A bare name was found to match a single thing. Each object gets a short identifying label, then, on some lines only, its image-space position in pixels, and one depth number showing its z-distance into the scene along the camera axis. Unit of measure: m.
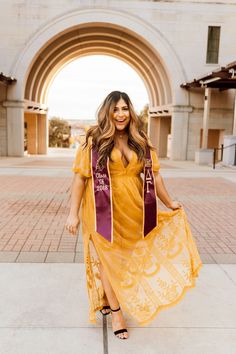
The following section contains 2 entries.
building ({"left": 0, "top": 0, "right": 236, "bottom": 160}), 23.20
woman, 3.01
